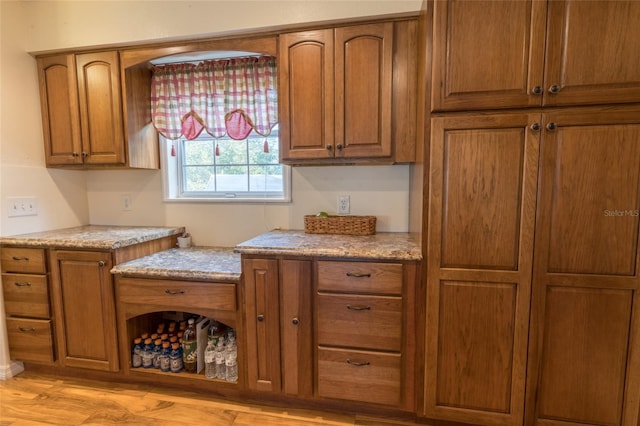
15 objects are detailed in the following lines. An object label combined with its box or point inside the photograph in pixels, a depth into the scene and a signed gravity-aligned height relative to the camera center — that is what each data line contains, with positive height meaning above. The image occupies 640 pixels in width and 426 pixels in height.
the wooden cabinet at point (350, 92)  1.76 +0.48
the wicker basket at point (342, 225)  2.02 -0.30
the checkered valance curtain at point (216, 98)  2.12 +0.55
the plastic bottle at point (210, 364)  1.87 -1.08
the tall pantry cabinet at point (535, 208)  1.30 -0.13
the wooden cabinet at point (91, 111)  2.13 +0.46
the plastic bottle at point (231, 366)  1.84 -1.08
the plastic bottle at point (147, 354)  1.99 -1.09
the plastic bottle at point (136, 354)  1.98 -1.09
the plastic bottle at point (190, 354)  1.95 -1.06
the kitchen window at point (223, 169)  2.38 +0.07
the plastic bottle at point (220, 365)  1.86 -1.09
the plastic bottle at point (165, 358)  1.95 -1.09
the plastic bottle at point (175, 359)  1.95 -1.10
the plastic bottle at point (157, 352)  1.99 -1.08
